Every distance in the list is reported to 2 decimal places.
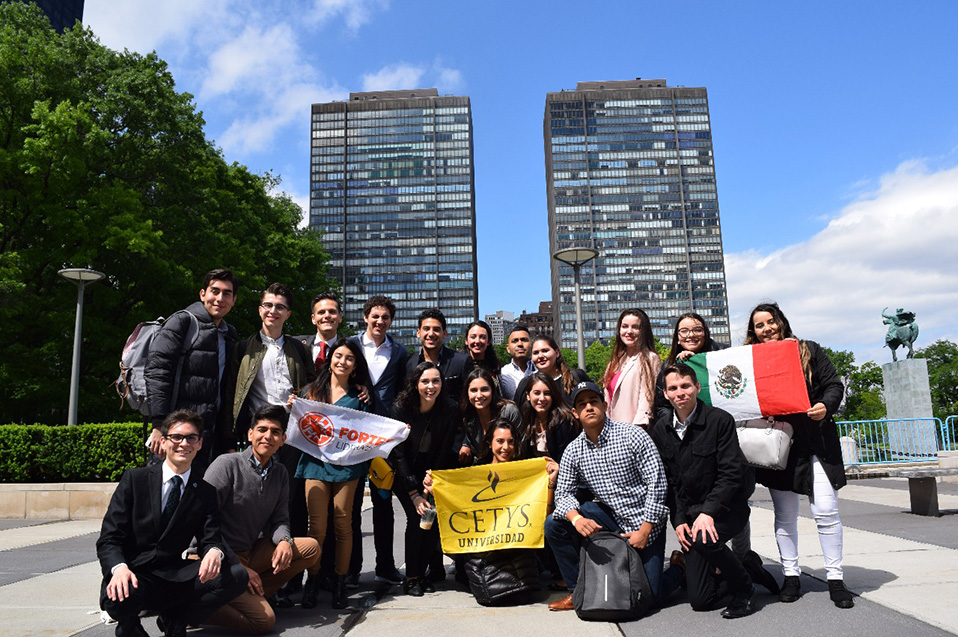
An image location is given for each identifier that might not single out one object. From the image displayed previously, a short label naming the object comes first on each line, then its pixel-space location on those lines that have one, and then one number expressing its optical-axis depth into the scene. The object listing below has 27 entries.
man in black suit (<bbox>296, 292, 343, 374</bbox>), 5.58
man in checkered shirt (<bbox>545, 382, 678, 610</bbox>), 4.39
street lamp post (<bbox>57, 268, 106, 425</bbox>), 14.47
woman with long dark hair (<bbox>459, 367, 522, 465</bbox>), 5.19
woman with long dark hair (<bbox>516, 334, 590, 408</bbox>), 5.83
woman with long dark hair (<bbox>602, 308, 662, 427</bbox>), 5.27
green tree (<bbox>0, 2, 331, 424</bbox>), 15.91
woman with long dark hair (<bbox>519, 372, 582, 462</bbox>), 5.13
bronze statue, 19.53
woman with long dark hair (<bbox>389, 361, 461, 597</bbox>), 5.11
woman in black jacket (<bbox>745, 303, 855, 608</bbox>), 4.38
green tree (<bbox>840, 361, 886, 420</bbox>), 45.34
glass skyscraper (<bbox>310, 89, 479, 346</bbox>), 152.62
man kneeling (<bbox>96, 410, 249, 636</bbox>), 3.59
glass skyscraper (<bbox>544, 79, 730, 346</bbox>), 144.50
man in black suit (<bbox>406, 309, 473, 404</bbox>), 5.59
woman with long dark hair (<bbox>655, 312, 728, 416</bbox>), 5.26
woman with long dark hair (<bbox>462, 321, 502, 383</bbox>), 6.01
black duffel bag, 4.59
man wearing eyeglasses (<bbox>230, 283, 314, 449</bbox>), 5.07
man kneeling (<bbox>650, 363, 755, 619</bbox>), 4.18
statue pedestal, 18.03
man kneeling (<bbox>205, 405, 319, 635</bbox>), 4.22
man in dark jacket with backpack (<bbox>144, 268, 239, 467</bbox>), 4.70
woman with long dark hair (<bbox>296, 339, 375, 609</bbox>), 4.70
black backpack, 4.10
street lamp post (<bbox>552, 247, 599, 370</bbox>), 16.70
